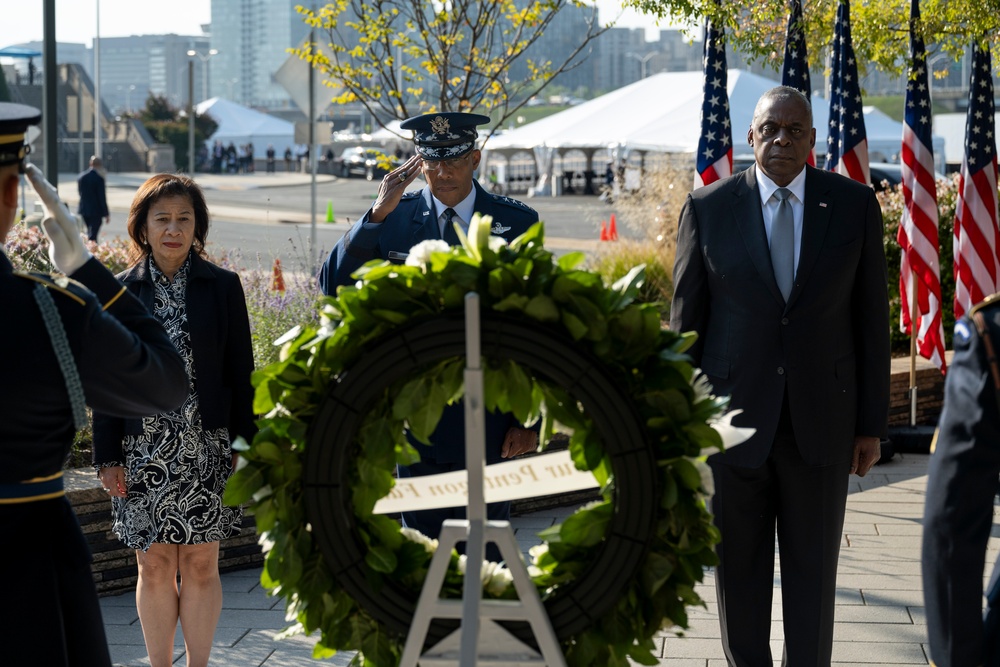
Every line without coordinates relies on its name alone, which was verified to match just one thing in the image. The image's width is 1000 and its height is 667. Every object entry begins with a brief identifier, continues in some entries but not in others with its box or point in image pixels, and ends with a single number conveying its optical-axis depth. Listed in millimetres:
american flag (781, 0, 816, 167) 8906
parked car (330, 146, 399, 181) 60531
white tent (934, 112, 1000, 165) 51438
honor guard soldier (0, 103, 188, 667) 2607
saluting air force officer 4207
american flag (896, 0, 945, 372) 9500
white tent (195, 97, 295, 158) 72125
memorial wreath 2398
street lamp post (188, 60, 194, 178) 49969
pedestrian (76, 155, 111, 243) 25156
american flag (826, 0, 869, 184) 9492
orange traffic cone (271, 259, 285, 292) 8820
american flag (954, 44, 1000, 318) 9492
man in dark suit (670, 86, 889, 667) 4094
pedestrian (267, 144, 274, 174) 69594
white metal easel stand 2365
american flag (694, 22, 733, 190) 9117
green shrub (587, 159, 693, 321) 13023
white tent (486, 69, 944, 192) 25703
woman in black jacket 4379
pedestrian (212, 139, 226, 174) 67250
